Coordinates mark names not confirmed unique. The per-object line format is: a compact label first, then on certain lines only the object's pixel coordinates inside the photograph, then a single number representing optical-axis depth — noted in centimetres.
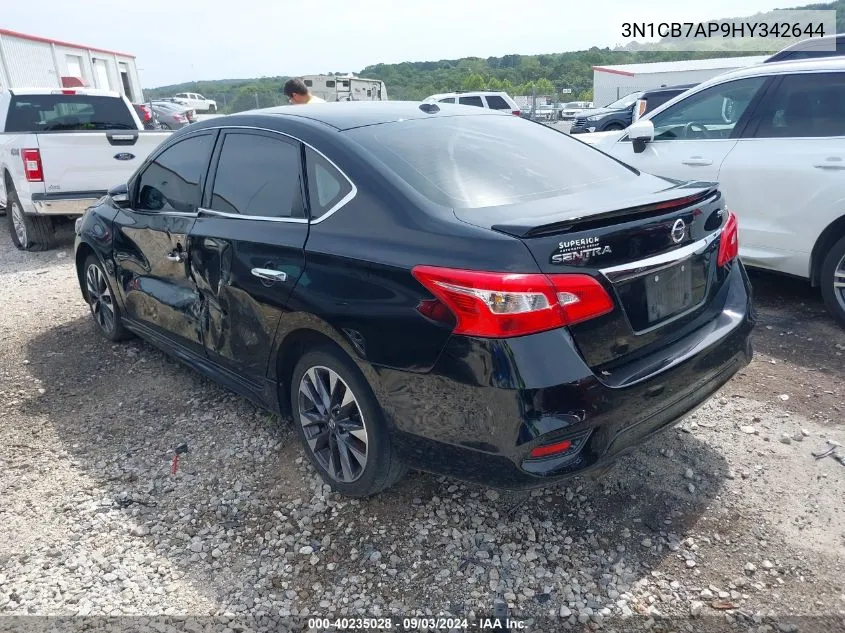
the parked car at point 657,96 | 1401
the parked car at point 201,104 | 3705
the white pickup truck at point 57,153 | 738
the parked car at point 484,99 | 1915
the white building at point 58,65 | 2153
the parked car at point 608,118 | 1820
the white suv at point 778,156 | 443
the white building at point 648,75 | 3505
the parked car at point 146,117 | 1082
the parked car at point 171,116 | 2497
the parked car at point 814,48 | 707
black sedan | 223
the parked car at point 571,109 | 3057
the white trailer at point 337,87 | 2872
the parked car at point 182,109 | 2688
